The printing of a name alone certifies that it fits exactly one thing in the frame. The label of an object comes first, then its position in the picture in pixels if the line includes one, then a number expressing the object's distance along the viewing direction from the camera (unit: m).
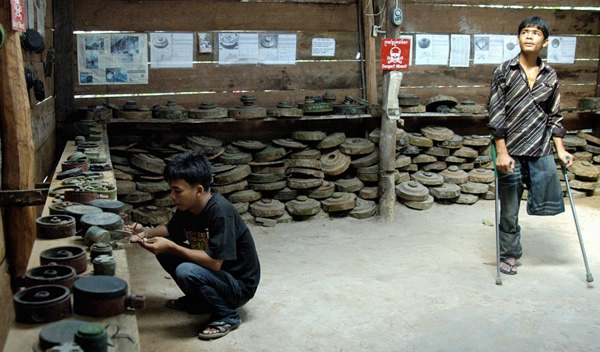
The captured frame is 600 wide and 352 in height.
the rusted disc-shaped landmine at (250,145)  6.69
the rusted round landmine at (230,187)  6.45
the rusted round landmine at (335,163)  6.86
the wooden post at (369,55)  6.93
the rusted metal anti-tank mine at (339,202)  6.71
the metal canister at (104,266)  2.31
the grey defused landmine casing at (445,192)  7.21
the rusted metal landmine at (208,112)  6.31
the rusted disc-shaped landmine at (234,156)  6.57
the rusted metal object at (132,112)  6.04
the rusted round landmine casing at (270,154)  6.73
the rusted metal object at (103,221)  2.73
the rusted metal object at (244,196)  6.55
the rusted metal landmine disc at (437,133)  7.36
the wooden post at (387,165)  6.60
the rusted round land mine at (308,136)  6.86
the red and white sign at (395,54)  6.22
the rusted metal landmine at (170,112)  6.16
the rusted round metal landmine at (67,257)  2.33
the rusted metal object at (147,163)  6.17
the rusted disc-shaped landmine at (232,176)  6.45
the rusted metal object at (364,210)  6.75
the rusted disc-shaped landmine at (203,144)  6.48
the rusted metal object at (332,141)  6.92
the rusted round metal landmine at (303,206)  6.61
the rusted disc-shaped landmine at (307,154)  6.84
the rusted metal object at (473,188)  7.41
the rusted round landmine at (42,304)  1.93
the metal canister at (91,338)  1.72
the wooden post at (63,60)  5.97
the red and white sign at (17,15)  3.52
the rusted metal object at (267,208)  6.50
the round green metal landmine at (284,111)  6.59
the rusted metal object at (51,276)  2.11
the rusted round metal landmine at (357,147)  6.92
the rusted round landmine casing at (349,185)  6.89
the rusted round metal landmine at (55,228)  2.69
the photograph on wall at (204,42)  6.60
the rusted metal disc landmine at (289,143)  6.80
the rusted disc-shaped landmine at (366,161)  6.95
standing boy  4.68
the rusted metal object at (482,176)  7.50
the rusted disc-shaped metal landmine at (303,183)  6.71
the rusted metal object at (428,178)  7.27
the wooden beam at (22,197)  3.62
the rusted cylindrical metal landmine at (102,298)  2.04
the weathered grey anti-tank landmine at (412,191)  6.99
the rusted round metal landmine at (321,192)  6.81
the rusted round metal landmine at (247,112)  6.45
